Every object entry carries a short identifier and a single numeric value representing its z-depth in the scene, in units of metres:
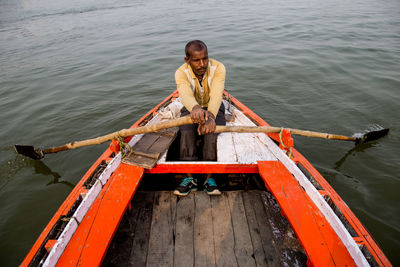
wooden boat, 2.12
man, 3.11
